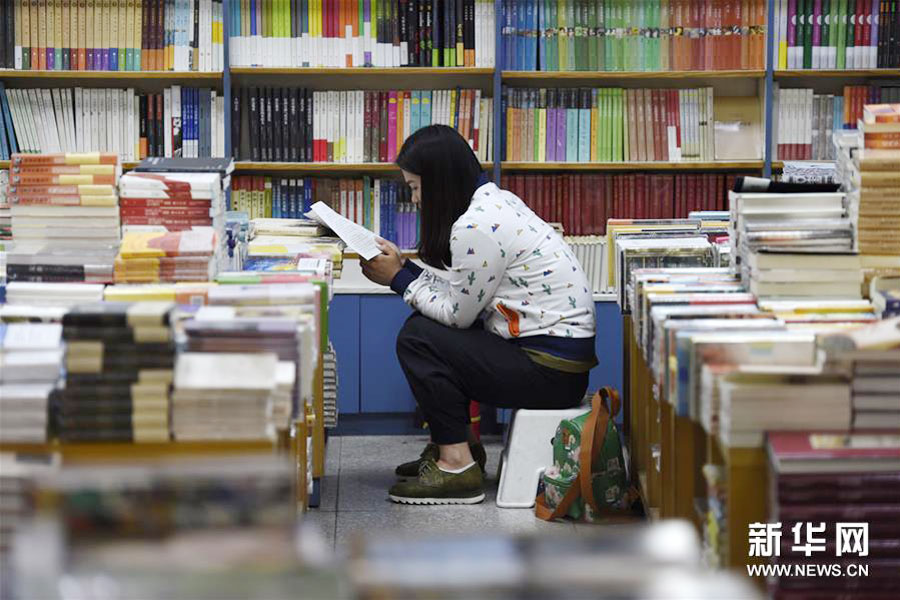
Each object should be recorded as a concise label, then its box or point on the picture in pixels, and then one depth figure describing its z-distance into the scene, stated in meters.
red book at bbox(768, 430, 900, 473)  4.85
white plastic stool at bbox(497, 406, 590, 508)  8.23
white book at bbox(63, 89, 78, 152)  10.80
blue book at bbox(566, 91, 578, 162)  10.80
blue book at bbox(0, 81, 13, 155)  10.77
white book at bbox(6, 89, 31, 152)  10.78
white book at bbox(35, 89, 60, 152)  10.79
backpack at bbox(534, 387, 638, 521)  7.80
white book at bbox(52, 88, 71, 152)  10.80
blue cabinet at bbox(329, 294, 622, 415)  10.27
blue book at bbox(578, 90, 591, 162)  10.81
